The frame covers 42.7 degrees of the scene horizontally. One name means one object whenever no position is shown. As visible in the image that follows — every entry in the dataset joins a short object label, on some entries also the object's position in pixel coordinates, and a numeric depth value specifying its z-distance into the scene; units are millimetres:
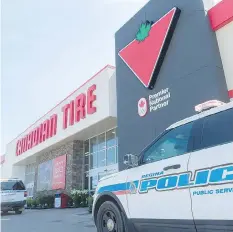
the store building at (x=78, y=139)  18453
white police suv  3279
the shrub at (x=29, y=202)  24406
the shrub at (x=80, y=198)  19445
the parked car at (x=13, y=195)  14906
